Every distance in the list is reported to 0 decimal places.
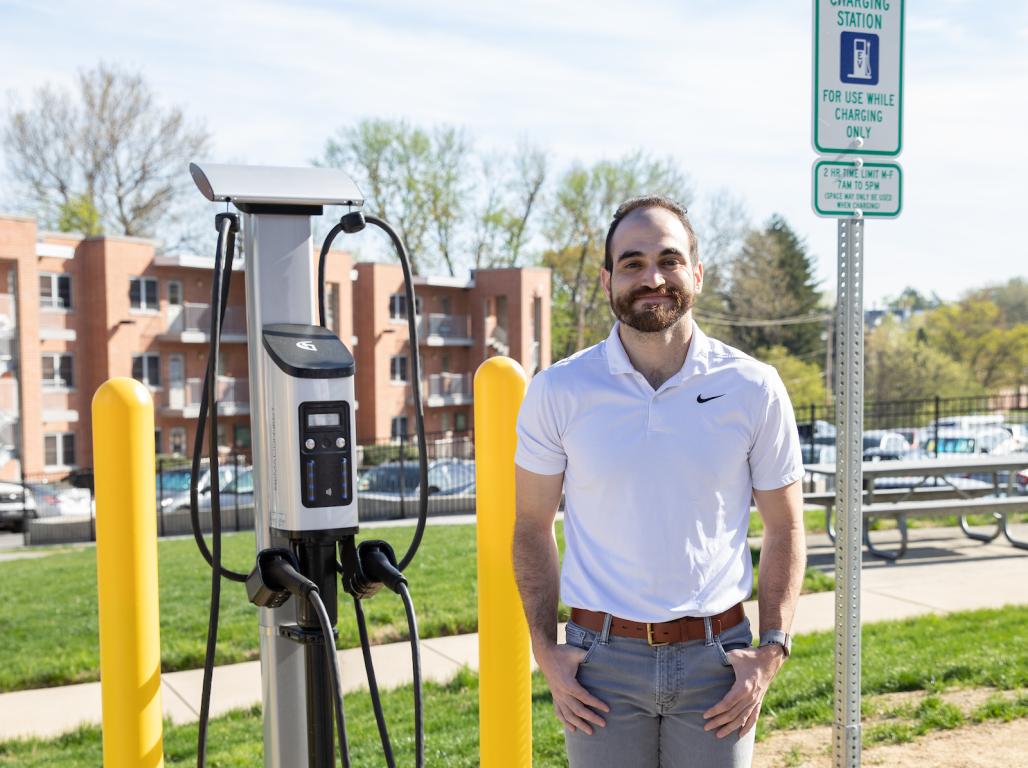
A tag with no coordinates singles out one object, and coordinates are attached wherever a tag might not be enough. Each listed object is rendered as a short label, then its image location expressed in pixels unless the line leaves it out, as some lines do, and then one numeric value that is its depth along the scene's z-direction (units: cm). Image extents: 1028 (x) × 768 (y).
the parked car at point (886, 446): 1888
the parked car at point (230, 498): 2043
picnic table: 957
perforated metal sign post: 333
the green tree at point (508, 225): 5197
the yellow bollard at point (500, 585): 317
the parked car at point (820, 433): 2944
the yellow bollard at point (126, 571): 281
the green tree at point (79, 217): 4116
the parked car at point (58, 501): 2512
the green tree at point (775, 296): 5725
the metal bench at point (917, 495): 1027
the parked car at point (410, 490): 2142
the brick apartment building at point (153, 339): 3155
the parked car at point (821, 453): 2150
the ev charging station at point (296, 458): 241
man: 235
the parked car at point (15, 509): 2458
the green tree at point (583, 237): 4994
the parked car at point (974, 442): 1958
